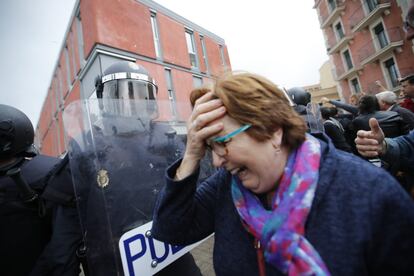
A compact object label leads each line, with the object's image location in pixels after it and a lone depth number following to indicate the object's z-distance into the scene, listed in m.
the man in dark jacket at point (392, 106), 2.90
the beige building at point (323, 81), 28.98
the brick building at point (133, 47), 9.62
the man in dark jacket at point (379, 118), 2.66
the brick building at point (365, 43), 15.18
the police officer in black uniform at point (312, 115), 2.44
